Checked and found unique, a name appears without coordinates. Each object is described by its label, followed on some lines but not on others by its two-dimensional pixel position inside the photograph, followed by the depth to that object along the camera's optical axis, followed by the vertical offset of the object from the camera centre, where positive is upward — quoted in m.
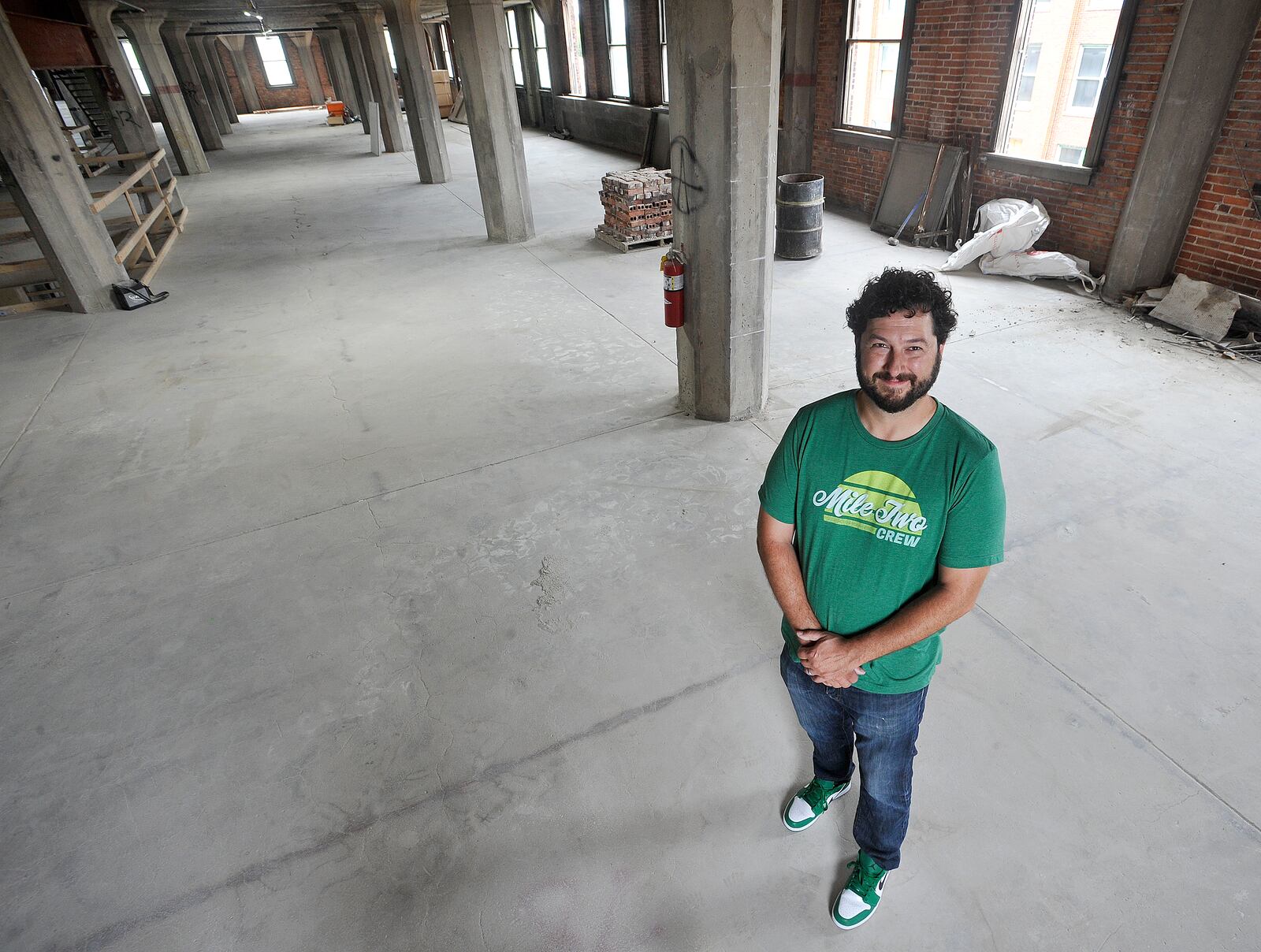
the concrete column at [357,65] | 20.05 +0.31
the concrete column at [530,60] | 18.92 +0.06
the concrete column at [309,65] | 32.97 +0.69
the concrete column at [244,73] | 31.84 +0.54
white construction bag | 7.02 -2.06
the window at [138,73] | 33.23 +0.97
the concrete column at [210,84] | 23.94 +0.18
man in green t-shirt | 1.54 -1.01
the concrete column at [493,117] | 8.29 -0.56
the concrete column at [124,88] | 13.85 +0.13
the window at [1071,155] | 9.31 -1.70
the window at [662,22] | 13.38 +0.51
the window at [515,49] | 20.15 +0.40
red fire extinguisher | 4.49 -1.34
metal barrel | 7.98 -1.80
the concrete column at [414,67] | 12.29 +0.08
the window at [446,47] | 28.40 +0.82
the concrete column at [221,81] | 27.84 +0.26
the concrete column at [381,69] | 16.28 +0.13
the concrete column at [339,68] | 25.97 +0.36
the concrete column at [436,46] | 29.14 +0.94
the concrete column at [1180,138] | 5.31 -0.93
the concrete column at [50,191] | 7.07 -0.82
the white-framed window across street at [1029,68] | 7.27 -0.45
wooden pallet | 8.93 -2.14
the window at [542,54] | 19.39 +0.19
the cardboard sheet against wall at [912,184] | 8.17 -1.65
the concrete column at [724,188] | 3.84 -0.75
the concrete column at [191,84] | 20.38 +0.18
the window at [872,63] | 8.86 -0.33
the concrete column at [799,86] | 9.56 -0.58
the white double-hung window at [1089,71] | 8.20 -0.59
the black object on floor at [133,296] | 7.96 -2.01
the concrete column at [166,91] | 16.12 +0.03
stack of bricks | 8.65 -1.66
